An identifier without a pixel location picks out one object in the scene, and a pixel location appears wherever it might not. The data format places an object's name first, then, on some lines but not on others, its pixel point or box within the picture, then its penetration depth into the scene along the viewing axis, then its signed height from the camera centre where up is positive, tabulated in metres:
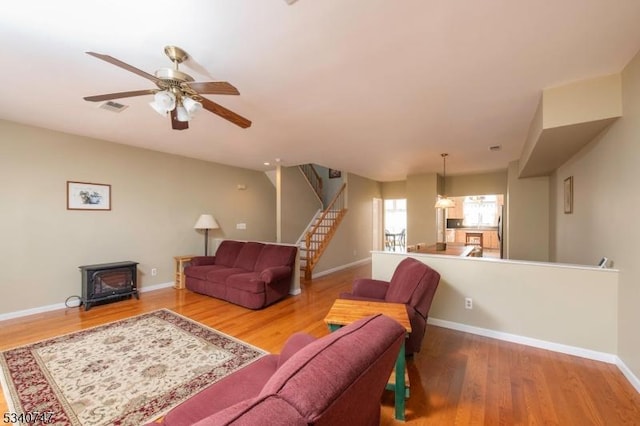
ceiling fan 1.89 +0.89
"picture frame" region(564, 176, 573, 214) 3.65 +0.25
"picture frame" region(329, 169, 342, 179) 8.08 +1.14
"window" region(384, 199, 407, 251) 10.24 -0.21
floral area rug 1.84 -1.38
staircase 5.84 -0.57
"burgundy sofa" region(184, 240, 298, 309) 3.89 -1.01
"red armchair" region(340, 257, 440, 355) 2.34 -0.77
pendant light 4.98 +0.17
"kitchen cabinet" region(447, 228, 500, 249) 9.29 -0.87
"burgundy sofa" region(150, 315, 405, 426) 0.64 -0.47
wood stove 3.83 -1.09
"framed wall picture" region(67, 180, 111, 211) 3.94 +0.22
